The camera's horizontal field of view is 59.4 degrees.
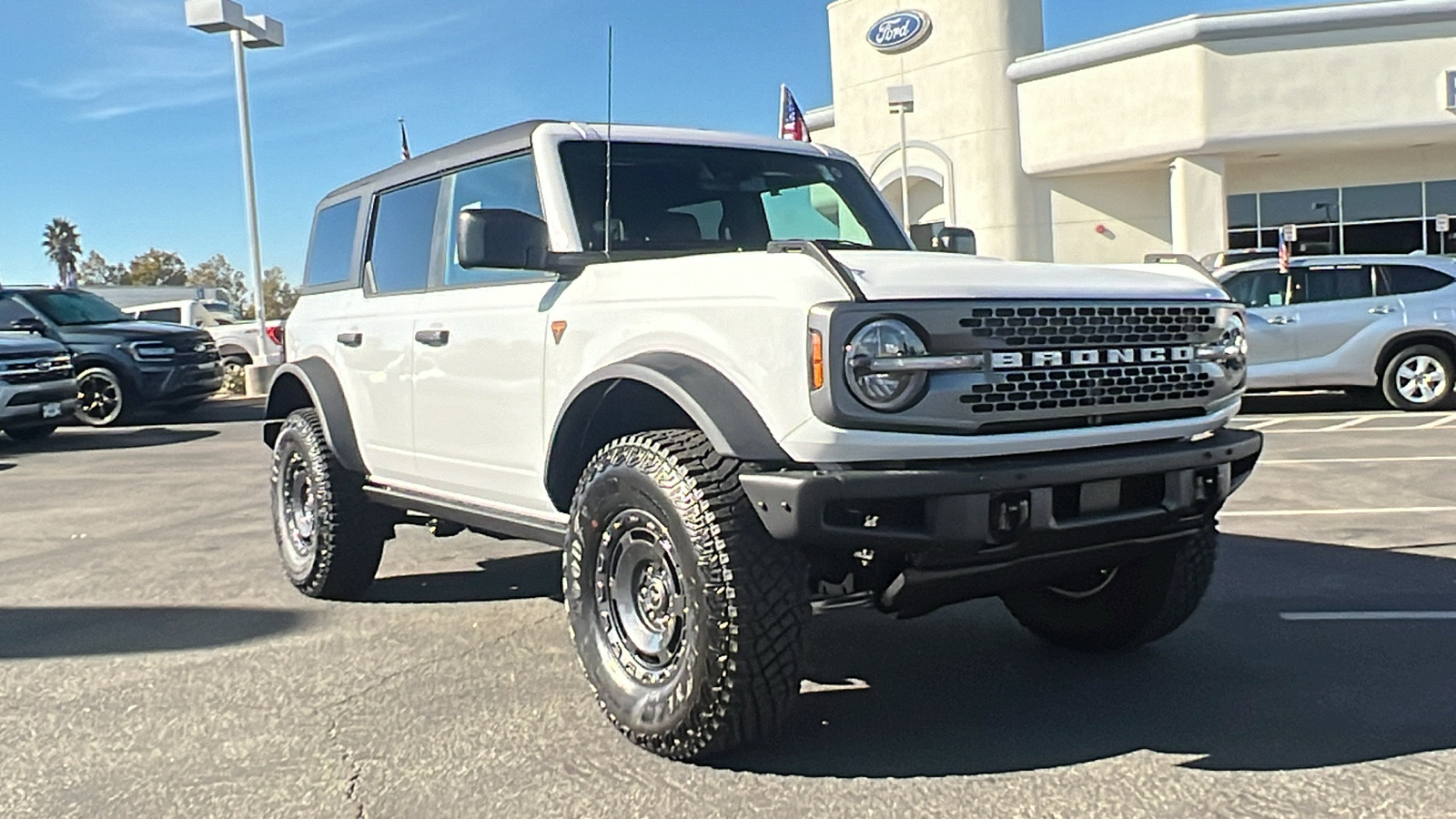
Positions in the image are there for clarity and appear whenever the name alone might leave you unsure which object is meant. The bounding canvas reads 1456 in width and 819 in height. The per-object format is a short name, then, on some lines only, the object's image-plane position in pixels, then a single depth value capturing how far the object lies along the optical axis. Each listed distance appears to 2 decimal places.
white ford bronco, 3.25
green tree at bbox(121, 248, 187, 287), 92.62
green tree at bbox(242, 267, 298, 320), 72.37
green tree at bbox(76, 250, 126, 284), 99.88
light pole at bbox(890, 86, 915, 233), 25.14
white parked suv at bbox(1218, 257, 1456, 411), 12.32
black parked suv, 15.41
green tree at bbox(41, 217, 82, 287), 95.88
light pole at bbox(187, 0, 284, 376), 20.75
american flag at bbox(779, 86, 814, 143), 11.45
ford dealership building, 25.14
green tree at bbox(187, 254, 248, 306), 92.50
